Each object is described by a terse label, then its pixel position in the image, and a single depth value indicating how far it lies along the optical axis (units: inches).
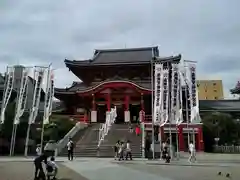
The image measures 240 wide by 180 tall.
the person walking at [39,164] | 283.3
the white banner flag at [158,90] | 675.5
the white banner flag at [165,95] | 682.5
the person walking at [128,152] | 578.0
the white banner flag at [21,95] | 682.5
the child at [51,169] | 288.3
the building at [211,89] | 2302.4
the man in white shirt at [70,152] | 555.6
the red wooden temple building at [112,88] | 989.7
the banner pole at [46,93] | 678.2
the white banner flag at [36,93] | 681.4
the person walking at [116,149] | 597.9
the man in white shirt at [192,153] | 555.9
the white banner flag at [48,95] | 686.7
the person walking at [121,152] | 567.6
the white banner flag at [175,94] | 673.4
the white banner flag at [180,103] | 656.3
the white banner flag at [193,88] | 641.8
